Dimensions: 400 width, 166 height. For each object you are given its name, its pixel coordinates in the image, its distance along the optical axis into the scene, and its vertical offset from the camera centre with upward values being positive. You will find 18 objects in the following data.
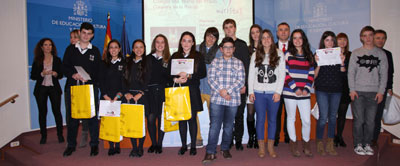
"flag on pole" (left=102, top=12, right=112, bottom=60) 5.98 +0.94
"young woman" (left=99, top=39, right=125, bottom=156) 3.57 +0.02
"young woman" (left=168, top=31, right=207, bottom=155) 3.43 -0.02
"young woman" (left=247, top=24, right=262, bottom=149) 3.76 -0.50
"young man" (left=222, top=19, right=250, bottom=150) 3.69 +0.22
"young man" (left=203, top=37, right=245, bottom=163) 3.26 -0.18
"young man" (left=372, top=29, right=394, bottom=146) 3.77 -0.08
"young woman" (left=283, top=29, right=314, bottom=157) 3.36 -0.07
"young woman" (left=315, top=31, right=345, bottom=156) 3.48 -0.23
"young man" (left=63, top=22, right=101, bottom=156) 3.67 +0.12
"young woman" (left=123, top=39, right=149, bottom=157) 3.52 -0.04
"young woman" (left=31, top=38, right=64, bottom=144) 4.42 -0.10
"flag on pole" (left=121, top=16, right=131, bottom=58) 6.28 +0.76
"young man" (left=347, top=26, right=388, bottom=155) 3.54 -0.12
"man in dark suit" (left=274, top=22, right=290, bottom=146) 3.77 +0.44
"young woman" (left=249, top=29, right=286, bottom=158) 3.29 -0.09
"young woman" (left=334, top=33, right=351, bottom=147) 3.80 -0.35
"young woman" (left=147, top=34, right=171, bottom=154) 3.54 -0.04
